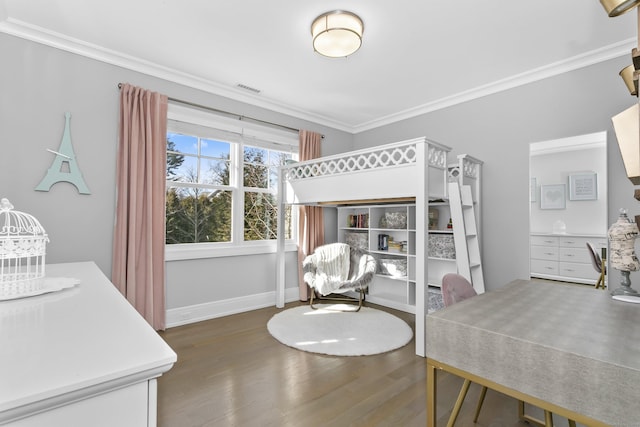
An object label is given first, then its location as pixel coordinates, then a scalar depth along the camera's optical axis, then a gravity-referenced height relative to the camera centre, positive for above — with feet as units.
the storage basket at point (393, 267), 12.65 -1.96
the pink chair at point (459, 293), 5.37 -1.30
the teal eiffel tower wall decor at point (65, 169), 8.26 +1.37
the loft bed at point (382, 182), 8.70 +1.26
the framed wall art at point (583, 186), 8.63 +1.01
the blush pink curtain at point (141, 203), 9.17 +0.49
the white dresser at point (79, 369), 1.66 -0.94
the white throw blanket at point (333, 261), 12.87 -1.75
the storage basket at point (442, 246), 11.14 -0.95
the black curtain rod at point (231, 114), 10.50 +4.01
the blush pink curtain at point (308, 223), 13.67 -0.17
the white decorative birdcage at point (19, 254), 3.67 -0.46
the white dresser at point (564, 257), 8.62 -1.05
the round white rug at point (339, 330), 8.75 -3.61
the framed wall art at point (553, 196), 9.10 +0.76
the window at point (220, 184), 10.97 +1.36
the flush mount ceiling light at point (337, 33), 7.09 +4.41
